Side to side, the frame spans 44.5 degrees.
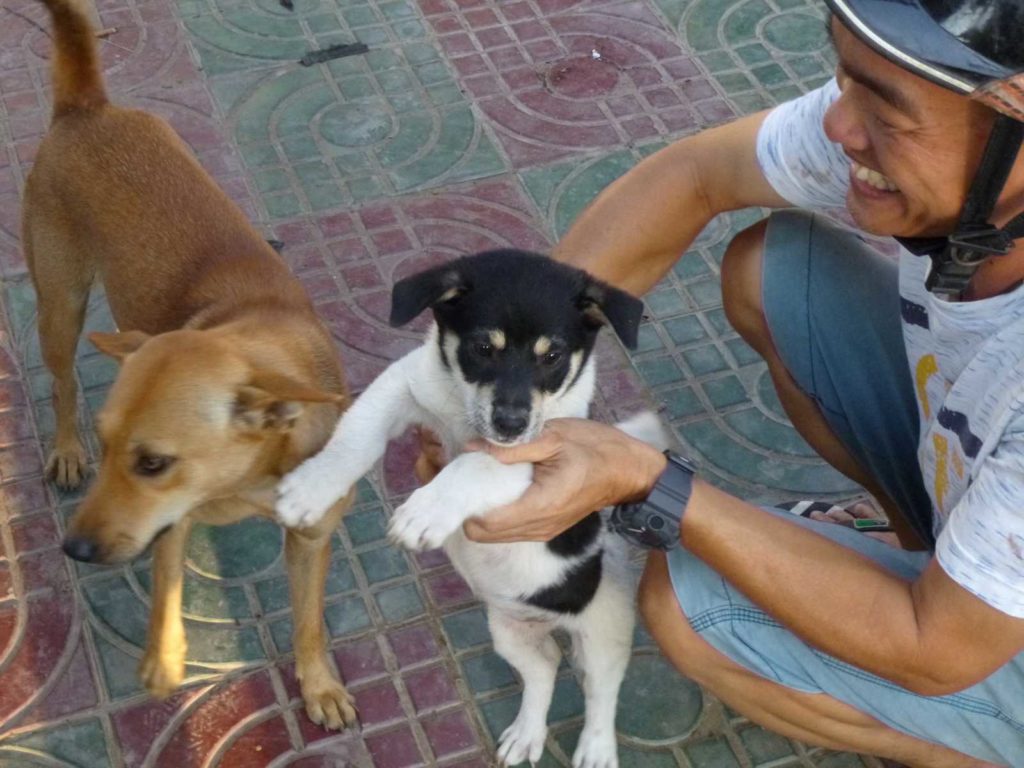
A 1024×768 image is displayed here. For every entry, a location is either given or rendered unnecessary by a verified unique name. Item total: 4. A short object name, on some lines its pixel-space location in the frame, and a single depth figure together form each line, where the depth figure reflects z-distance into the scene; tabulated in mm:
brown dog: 2605
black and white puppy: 2553
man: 2137
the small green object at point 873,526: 3320
